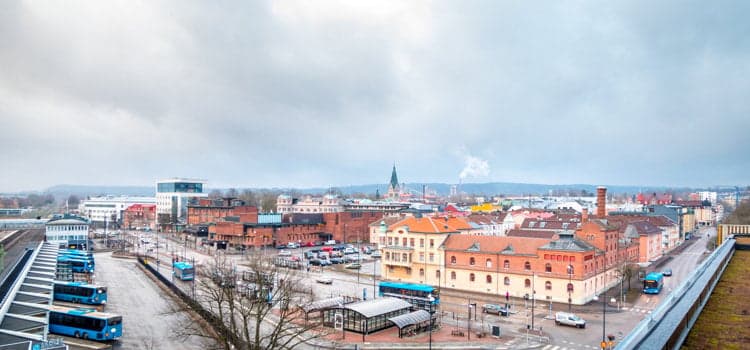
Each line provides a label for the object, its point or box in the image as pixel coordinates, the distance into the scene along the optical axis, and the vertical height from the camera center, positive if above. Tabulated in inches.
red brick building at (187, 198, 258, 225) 4785.9 -243.5
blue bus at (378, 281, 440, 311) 1780.3 -382.2
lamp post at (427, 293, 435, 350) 1528.8 -382.0
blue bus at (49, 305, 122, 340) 1337.4 -372.6
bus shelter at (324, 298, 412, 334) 1462.8 -377.6
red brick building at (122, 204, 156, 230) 5698.8 -378.9
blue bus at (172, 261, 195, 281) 2331.6 -398.3
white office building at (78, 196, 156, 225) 6470.0 -335.9
